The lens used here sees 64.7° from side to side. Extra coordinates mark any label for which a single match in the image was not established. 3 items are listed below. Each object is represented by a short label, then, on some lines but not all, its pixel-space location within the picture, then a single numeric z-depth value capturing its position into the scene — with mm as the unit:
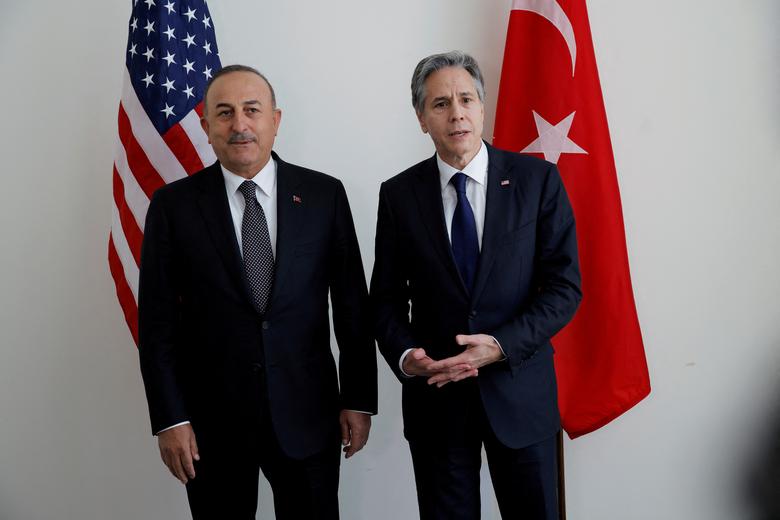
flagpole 2186
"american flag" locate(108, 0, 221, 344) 2139
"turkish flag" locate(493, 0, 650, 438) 2086
